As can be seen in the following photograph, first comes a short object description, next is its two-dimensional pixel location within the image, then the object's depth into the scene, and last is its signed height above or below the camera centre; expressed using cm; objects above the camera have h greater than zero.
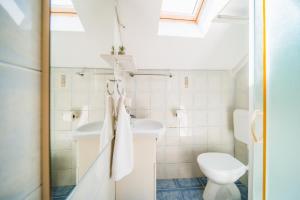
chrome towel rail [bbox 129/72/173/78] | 182 +36
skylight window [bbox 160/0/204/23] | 141 +101
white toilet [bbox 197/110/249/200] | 131 -72
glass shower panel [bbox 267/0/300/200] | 60 +0
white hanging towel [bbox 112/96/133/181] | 93 -36
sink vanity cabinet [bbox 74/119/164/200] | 126 -75
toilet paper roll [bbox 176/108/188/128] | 182 -25
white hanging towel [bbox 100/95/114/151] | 83 -18
